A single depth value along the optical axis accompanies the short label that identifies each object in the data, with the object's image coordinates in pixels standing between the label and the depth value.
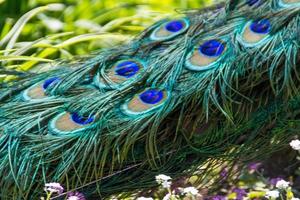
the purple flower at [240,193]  6.49
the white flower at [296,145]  4.73
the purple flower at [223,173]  6.06
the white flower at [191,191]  4.46
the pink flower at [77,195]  5.10
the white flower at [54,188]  4.47
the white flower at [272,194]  4.53
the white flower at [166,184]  4.58
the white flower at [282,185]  4.64
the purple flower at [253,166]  6.91
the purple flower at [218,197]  5.86
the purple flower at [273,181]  6.63
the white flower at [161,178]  4.58
